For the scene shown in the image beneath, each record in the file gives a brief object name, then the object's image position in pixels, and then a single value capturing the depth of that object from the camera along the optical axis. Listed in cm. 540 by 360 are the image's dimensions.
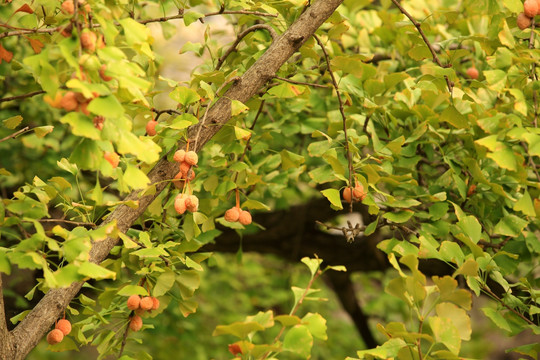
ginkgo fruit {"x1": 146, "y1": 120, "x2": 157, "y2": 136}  462
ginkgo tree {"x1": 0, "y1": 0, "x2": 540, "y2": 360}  428
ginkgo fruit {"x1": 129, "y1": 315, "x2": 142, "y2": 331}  462
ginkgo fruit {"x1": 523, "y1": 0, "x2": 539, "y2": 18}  459
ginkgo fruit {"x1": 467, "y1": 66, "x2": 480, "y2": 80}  505
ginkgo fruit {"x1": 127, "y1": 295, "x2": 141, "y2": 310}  457
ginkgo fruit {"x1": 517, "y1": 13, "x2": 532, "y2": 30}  461
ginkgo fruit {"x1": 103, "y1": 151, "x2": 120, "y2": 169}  436
